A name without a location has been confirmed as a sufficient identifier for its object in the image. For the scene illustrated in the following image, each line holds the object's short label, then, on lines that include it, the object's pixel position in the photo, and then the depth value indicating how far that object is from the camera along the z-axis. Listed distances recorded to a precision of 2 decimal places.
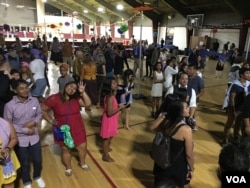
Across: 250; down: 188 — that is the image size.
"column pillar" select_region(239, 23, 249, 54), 13.09
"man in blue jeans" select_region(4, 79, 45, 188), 2.19
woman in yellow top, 4.94
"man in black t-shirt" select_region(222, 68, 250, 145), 3.32
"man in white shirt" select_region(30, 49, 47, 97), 4.59
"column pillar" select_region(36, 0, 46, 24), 23.11
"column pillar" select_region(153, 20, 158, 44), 19.90
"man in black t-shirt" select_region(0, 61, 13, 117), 2.72
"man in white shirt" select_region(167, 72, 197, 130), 3.25
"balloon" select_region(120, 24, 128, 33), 13.35
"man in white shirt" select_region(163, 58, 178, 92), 4.76
